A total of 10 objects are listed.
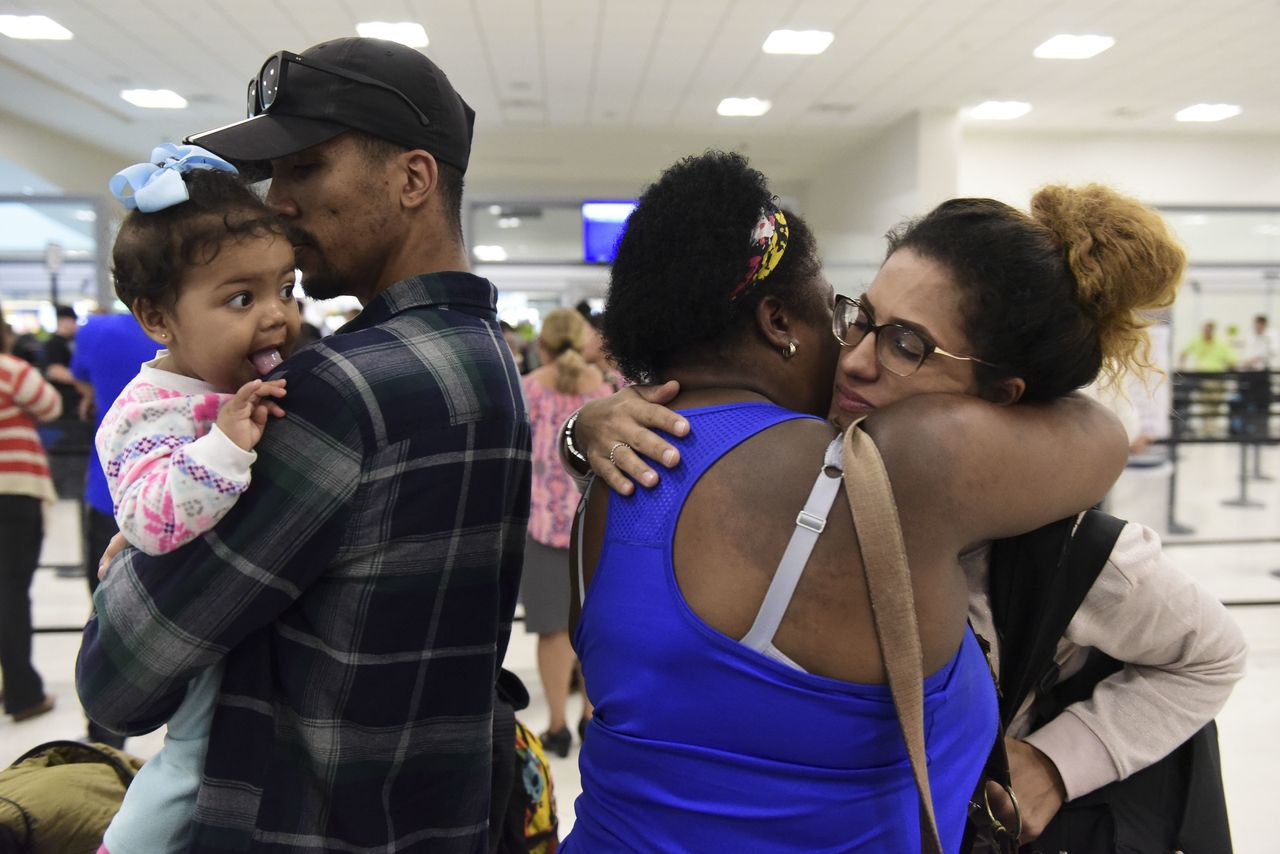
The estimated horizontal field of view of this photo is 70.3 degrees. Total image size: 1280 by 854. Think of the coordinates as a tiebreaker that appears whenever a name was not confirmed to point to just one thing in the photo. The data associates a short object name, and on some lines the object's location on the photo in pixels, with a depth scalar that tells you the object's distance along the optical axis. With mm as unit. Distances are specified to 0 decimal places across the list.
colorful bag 1452
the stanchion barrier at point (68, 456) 5137
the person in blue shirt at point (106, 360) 3086
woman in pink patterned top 3869
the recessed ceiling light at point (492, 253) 17156
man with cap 961
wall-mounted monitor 7797
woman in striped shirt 3828
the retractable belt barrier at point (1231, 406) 6359
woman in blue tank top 883
